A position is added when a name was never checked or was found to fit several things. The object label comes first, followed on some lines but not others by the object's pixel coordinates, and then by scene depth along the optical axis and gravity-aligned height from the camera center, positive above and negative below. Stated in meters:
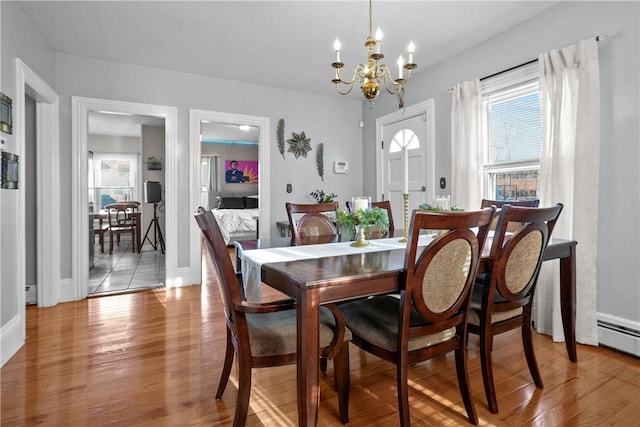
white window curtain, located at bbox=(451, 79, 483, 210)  3.33 +0.62
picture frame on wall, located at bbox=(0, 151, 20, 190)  2.30 +0.27
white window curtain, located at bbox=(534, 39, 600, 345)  2.44 +0.33
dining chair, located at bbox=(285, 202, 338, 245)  2.68 -0.10
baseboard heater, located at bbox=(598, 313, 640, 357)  2.27 -0.85
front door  4.15 +0.61
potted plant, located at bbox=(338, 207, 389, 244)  1.94 -0.06
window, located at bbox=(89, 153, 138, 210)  8.19 +0.76
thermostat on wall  5.09 +0.63
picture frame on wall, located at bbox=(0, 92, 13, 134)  2.30 +0.65
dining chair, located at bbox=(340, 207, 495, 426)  1.41 -0.42
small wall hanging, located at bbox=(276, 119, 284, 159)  4.65 +0.99
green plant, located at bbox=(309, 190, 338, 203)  4.92 +0.20
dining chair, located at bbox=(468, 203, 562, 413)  1.69 -0.38
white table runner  1.66 -0.24
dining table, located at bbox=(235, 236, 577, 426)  1.28 -0.28
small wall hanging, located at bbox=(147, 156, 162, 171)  6.70 +0.88
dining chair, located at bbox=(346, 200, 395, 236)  3.02 +0.01
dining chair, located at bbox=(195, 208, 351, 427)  1.42 -0.53
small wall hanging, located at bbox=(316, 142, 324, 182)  4.95 +0.72
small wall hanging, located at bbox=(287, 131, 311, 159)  4.74 +0.89
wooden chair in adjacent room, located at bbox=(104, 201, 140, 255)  6.52 -0.24
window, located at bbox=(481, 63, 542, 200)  2.98 +0.67
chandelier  2.06 +0.84
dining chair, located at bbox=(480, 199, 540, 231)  2.60 +0.04
